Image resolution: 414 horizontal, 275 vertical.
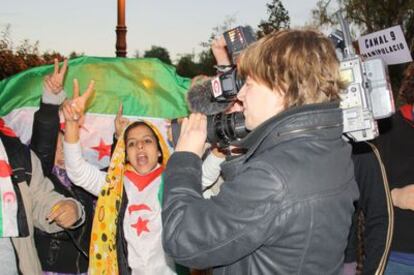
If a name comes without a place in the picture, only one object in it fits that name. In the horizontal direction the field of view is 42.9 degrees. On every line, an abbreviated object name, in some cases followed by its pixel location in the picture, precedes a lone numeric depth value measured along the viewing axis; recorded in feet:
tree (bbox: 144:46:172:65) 129.39
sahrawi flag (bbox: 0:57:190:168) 14.92
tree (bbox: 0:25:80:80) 37.07
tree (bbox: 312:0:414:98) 57.31
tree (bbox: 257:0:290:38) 56.62
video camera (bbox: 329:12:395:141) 6.44
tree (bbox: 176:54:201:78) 87.76
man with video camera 4.96
